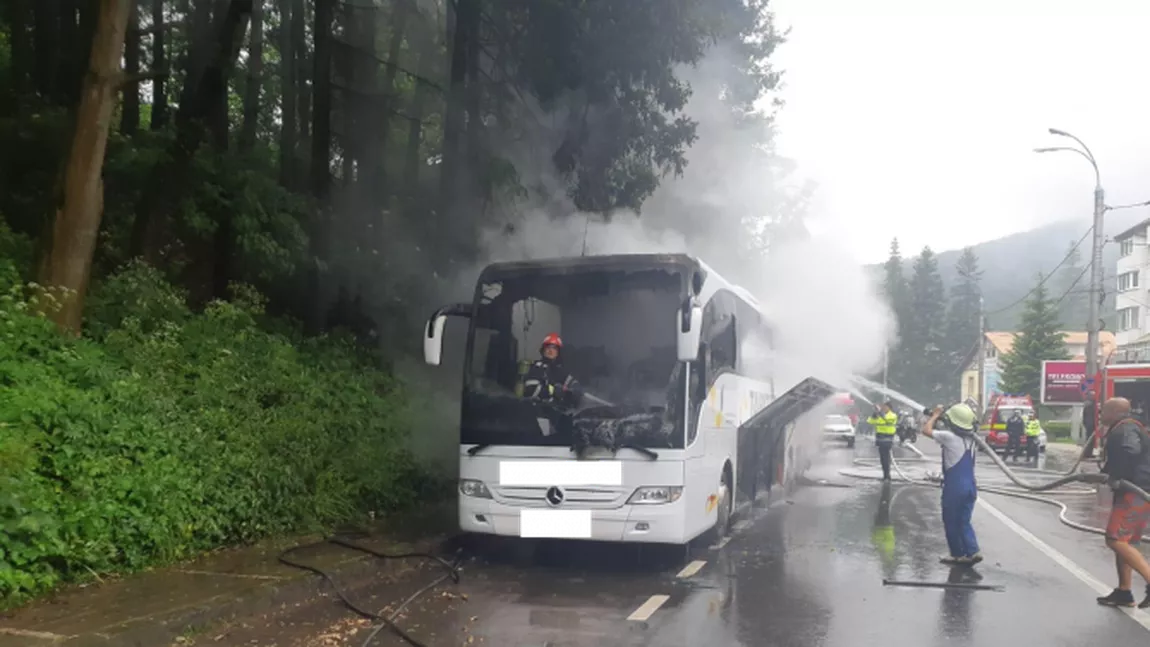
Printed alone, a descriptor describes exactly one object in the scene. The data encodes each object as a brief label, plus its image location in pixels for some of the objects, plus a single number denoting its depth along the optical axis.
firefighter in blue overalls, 9.70
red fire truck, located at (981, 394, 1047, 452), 32.19
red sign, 39.59
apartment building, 64.56
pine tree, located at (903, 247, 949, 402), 96.62
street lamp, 27.80
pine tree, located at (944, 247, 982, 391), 102.38
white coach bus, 8.98
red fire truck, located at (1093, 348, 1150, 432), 30.75
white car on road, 37.56
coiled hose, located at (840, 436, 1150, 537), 8.20
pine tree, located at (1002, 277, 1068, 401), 70.25
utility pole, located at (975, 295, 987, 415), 46.53
